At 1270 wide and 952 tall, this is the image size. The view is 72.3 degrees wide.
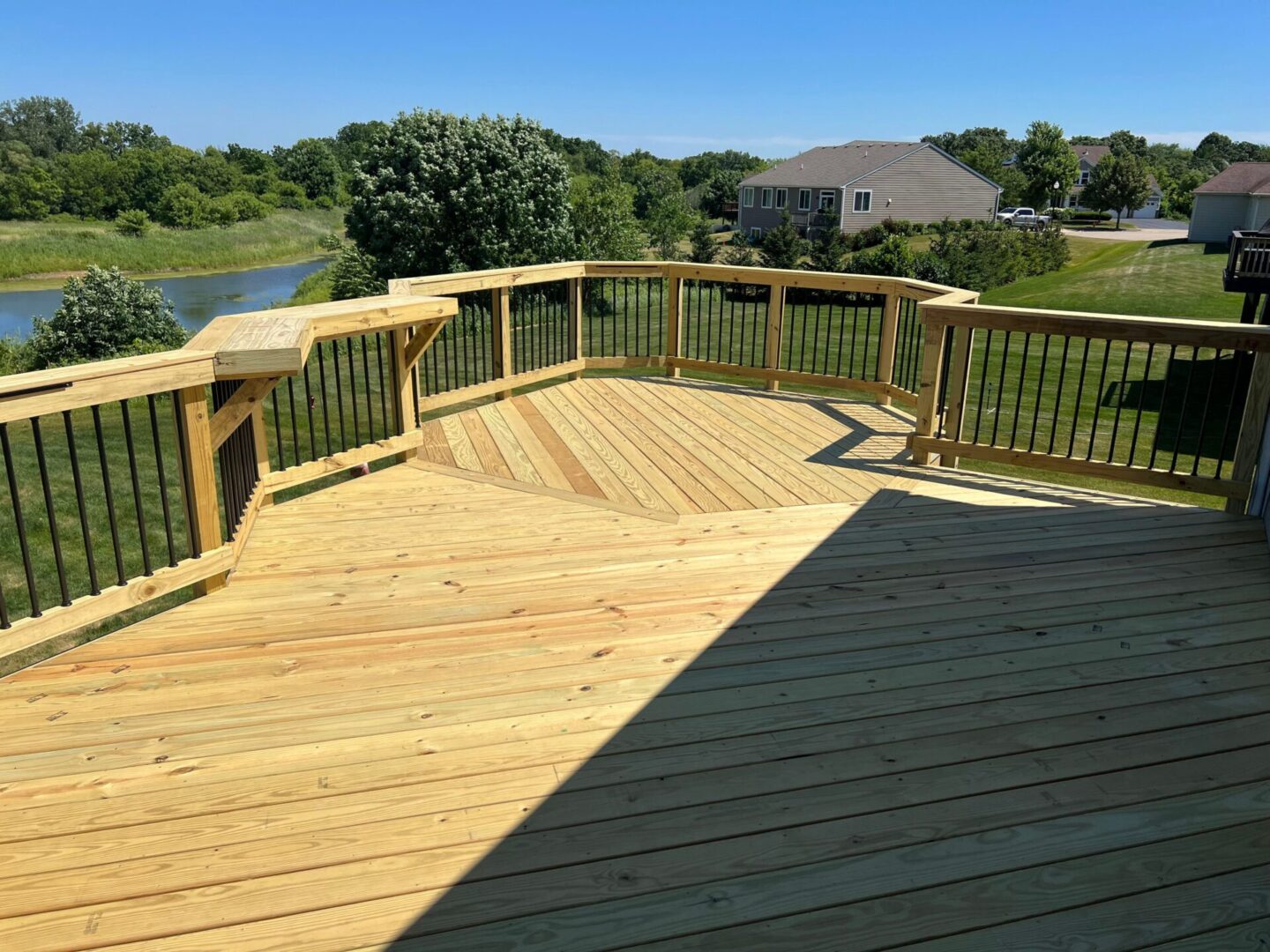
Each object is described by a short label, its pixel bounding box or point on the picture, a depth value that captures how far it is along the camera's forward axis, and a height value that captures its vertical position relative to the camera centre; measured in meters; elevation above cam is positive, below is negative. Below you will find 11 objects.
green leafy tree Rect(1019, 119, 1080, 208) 58.34 +4.93
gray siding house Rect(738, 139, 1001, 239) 43.69 +2.17
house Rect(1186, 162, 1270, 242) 34.03 +1.38
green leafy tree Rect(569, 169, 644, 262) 21.66 +0.02
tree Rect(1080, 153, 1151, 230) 52.94 +3.18
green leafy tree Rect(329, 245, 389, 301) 19.41 -1.25
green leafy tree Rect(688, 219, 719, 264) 28.53 -0.67
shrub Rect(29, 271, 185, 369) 15.48 -1.91
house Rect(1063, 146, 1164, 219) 68.88 +4.06
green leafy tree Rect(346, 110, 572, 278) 18.44 +0.56
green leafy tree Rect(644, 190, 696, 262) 37.36 +0.26
